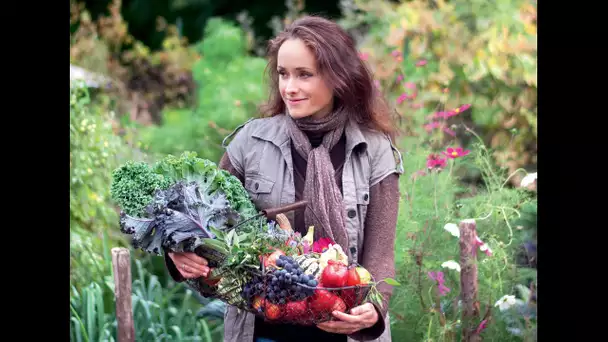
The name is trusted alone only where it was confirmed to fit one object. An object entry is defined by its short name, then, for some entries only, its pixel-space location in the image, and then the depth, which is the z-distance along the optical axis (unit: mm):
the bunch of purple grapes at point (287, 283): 2209
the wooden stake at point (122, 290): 3932
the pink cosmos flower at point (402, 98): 4961
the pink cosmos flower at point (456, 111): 4504
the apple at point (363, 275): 2331
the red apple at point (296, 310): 2242
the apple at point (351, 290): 2275
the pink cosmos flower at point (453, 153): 4262
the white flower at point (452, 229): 3992
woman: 2531
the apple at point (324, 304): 2242
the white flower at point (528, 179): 4195
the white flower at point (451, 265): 3898
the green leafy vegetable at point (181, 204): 2342
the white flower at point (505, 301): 3938
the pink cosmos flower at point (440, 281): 3957
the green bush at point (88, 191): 4793
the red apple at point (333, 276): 2246
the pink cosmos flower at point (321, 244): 2395
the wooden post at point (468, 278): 3957
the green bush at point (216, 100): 6082
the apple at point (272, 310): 2250
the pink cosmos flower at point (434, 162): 4219
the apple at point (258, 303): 2273
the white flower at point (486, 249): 3994
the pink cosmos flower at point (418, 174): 4469
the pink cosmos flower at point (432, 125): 4800
